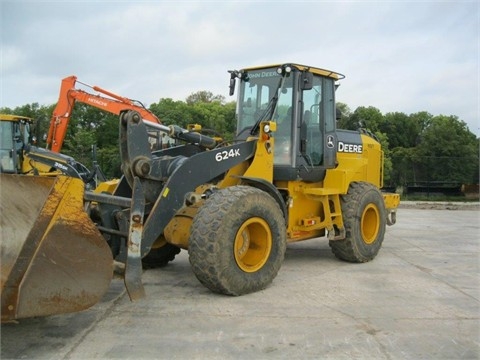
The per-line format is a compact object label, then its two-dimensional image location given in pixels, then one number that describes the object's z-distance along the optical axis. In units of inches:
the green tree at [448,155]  1008.9
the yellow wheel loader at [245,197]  175.6
